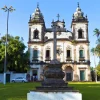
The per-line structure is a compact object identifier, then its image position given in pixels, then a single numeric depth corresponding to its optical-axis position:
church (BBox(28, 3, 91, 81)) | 23.47
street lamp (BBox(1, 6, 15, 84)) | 16.37
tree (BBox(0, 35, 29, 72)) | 21.42
